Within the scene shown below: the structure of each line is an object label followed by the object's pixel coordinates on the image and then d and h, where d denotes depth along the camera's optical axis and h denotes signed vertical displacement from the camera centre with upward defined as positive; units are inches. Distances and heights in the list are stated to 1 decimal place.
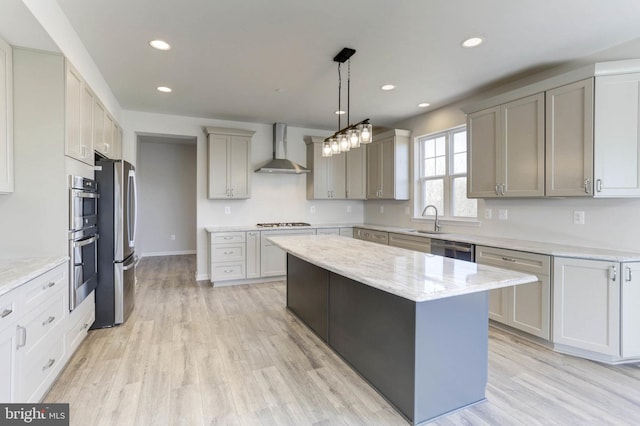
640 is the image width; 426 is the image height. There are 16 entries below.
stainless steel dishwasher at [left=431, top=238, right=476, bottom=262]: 131.6 -17.3
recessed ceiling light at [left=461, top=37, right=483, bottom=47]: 103.6 +56.0
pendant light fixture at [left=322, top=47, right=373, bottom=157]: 101.5 +24.6
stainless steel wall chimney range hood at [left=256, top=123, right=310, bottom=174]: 202.5 +33.1
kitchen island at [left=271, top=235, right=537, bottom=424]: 69.2 -28.6
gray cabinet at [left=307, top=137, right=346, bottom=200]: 217.3 +24.6
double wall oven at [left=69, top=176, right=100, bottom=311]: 94.7 -9.7
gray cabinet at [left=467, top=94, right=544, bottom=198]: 118.8 +24.8
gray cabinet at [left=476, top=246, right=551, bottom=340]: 106.8 -31.1
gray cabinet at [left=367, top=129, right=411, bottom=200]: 199.2 +29.2
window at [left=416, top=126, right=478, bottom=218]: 168.6 +20.6
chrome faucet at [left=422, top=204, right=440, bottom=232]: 176.9 -8.5
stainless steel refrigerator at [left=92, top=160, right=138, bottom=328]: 120.6 -13.2
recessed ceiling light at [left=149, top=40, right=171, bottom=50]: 105.1 +55.5
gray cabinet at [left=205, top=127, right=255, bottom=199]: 191.2 +28.8
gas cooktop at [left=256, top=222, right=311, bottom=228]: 203.4 -9.9
